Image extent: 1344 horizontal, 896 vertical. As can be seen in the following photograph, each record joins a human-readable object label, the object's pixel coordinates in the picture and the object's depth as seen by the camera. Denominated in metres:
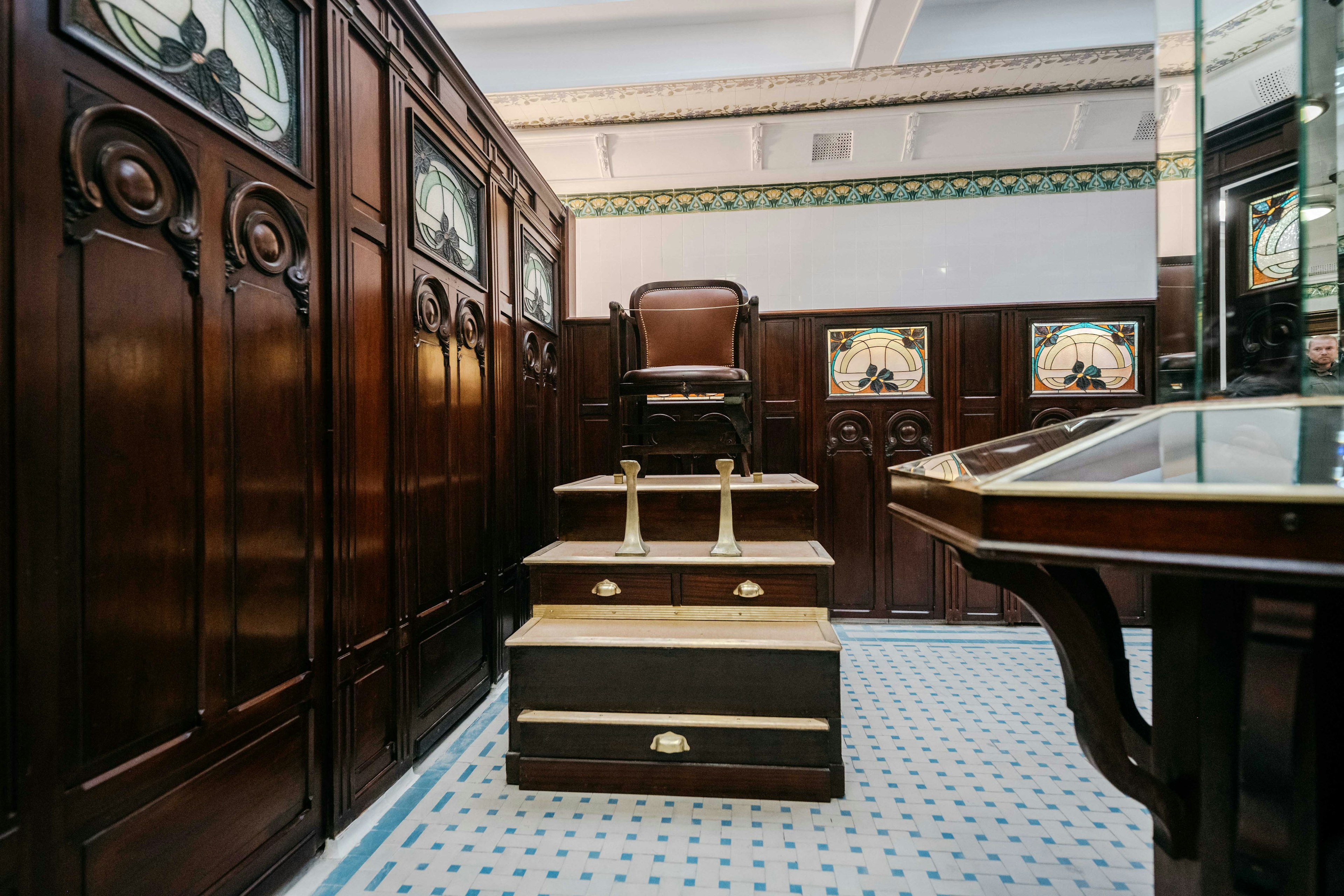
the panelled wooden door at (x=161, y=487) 1.04
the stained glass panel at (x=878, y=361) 3.98
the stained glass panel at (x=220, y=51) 1.18
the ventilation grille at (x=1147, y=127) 3.92
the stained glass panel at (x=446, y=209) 2.37
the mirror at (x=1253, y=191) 1.06
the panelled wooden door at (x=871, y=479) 3.97
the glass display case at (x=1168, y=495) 0.56
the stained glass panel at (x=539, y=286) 3.58
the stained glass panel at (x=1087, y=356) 3.85
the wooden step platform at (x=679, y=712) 2.00
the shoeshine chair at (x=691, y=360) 2.82
